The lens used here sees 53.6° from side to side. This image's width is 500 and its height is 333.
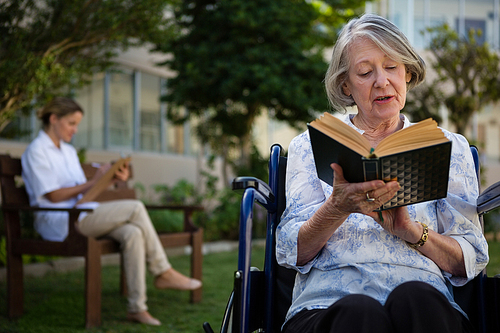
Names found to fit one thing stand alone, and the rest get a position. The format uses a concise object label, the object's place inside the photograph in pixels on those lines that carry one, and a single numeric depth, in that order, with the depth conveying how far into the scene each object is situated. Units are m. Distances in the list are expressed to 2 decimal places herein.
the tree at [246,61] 7.80
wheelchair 1.53
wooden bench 3.16
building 9.27
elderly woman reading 1.29
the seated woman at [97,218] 3.40
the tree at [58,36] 4.00
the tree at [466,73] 9.91
